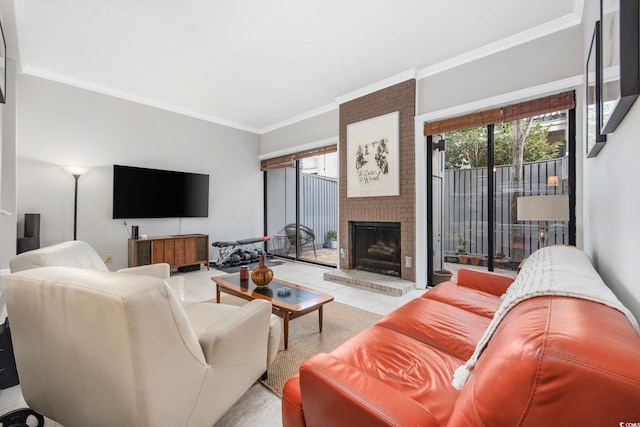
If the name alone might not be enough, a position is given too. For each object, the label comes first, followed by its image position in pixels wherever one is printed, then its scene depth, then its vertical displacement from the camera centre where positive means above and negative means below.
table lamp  2.28 +0.07
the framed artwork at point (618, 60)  0.90 +0.61
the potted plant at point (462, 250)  3.81 -0.50
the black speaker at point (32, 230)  3.27 -0.20
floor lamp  3.65 +0.50
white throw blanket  0.74 -0.22
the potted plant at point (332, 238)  6.49 -0.55
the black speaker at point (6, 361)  1.51 -0.86
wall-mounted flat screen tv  4.09 +0.35
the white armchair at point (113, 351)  0.89 -0.53
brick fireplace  3.69 +0.24
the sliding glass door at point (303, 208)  5.76 +0.15
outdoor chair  5.71 -0.46
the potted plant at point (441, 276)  3.52 -0.80
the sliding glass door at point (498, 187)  2.83 +0.36
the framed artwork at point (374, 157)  3.82 +0.89
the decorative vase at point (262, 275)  2.46 -0.56
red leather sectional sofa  0.46 -0.36
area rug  1.82 -1.04
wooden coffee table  2.07 -0.71
